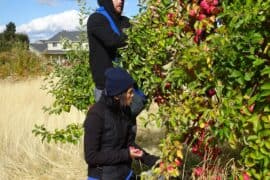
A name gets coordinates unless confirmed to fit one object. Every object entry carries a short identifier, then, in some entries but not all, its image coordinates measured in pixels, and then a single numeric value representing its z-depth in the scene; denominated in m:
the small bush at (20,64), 18.09
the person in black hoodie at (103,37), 4.04
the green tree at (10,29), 57.71
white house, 70.88
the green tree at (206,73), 2.58
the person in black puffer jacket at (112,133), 3.36
